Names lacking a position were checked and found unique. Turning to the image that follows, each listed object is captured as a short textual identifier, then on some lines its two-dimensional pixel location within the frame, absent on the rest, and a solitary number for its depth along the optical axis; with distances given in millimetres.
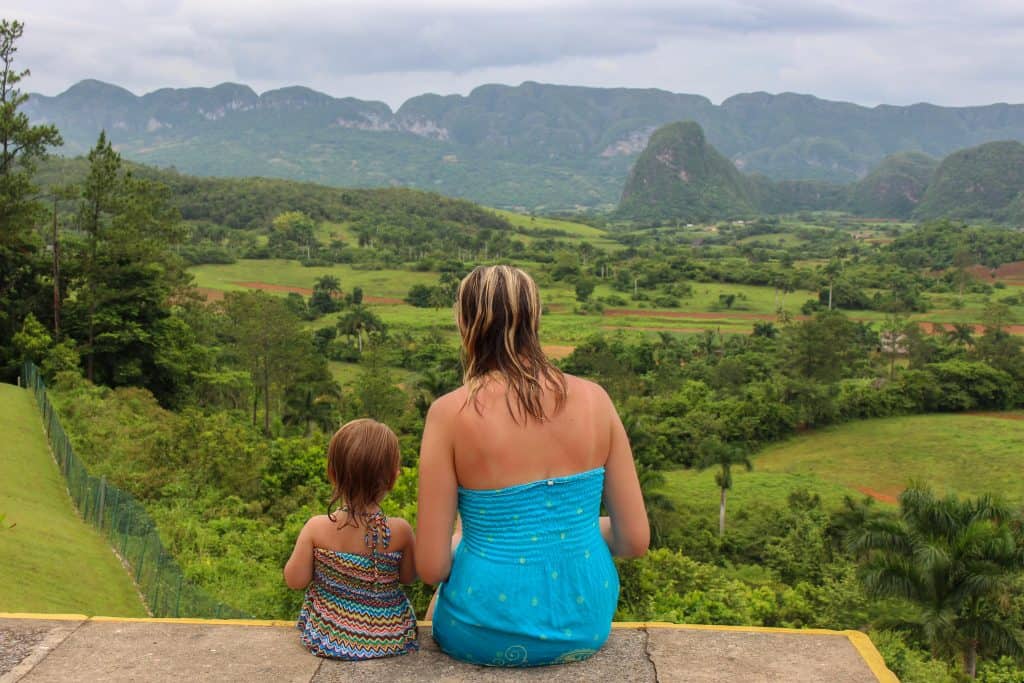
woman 2807
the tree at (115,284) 20562
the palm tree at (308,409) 28328
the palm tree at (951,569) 11234
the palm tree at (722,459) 23188
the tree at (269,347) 29438
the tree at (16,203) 19500
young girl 3156
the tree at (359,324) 47375
